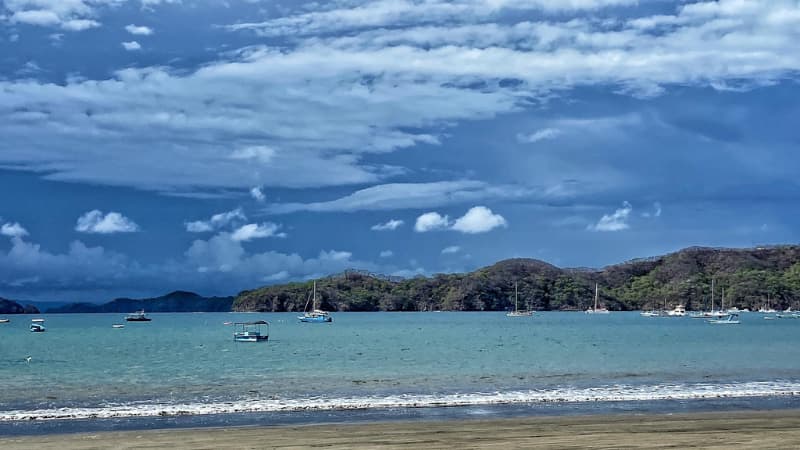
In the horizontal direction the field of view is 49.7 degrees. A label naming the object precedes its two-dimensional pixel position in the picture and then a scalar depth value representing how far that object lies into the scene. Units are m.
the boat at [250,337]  94.94
